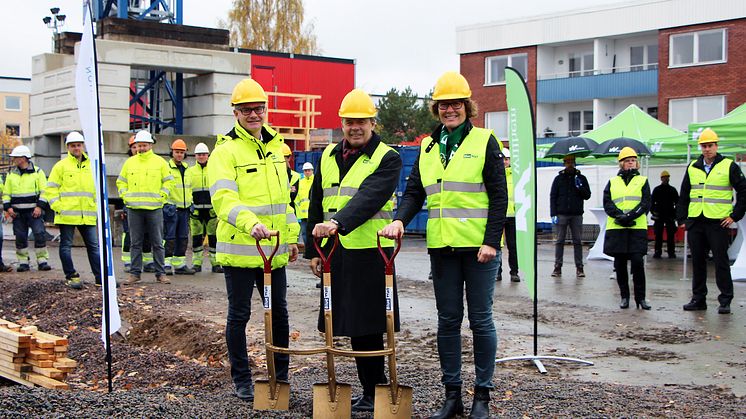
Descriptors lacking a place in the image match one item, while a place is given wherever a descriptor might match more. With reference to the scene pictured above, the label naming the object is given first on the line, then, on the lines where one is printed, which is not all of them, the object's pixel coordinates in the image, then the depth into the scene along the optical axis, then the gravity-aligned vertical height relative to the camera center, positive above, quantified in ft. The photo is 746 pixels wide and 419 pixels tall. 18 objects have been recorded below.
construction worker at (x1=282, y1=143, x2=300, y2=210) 57.92 -1.19
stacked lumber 25.95 -5.30
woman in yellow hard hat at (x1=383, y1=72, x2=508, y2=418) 20.84 -1.53
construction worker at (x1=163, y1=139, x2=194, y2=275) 52.95 -2.71
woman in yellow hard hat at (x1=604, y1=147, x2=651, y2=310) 40.29 -2.68
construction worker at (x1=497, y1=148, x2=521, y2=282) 49.97 -4.36
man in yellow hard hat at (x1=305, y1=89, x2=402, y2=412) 20.92 -1.38
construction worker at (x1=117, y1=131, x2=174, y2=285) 47.55 -1.56
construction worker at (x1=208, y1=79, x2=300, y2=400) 22.22 -1.17
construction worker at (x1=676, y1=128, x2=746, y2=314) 39.50 -2.10
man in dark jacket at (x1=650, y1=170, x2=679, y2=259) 75.61 -4.22
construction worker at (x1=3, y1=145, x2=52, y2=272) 55.36 -2.05
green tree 204.44 +9.75
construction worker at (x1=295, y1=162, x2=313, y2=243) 61.16 -1.99
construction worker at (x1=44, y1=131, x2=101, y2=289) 45.34 -1.70
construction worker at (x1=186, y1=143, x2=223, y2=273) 53.11 -2.60
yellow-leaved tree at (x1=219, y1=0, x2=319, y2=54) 182.91 +26.45
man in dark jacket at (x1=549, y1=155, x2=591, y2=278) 55.42 -2.60
